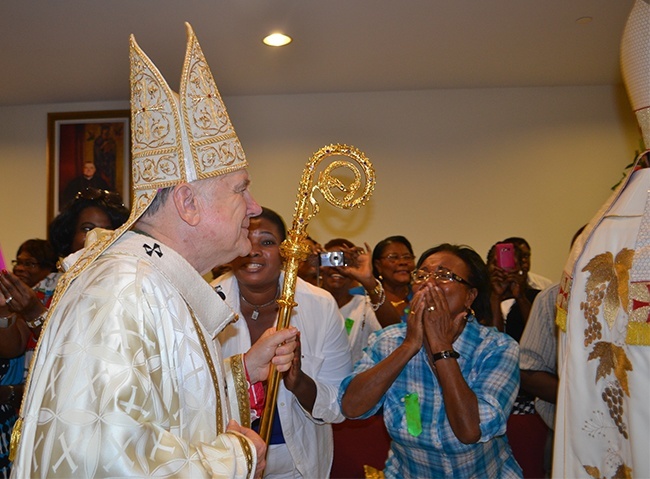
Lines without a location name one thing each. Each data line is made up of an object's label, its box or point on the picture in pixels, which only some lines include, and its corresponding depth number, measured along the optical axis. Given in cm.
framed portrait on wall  718
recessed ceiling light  543
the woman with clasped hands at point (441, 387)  249
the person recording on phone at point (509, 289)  457
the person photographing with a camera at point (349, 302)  429
